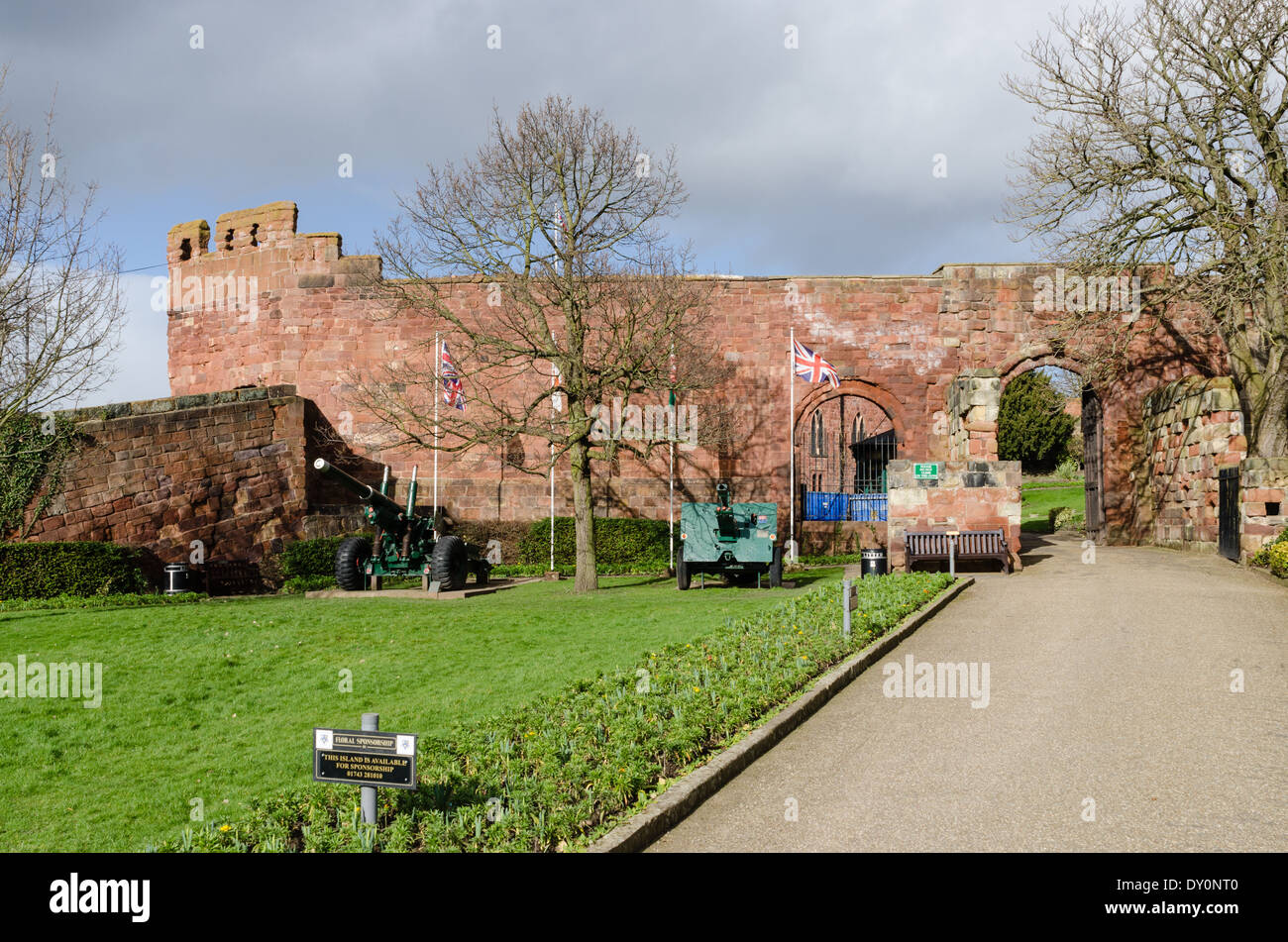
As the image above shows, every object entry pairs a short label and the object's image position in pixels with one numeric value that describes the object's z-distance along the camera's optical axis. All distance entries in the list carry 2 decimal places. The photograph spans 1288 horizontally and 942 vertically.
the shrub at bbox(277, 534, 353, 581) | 19.86
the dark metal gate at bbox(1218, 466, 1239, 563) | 17.66
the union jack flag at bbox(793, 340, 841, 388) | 21.28
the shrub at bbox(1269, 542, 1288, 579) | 15.31
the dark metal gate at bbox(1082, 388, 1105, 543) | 24.11
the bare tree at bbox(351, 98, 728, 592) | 17.62
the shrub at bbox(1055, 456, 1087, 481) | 44.78
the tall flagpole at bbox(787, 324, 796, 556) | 23.88
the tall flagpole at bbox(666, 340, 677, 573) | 22.12
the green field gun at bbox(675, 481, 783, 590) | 16.86
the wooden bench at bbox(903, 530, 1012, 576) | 17.05
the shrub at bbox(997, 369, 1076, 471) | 43.56
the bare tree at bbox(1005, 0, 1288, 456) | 18.22
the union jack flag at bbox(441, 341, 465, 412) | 18.75
